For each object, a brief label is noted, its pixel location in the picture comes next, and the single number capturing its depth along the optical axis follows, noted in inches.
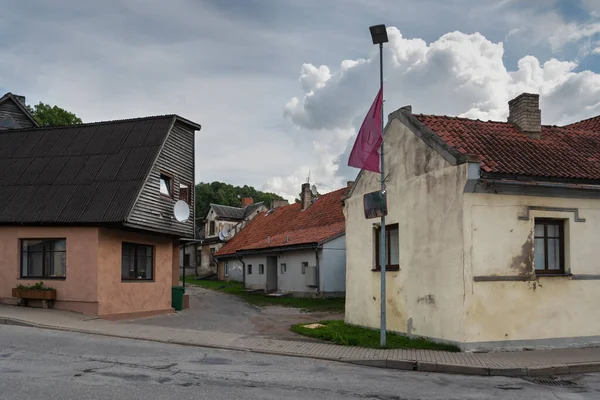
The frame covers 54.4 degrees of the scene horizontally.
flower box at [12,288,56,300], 687.1
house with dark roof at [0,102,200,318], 695.7
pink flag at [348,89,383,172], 514.3
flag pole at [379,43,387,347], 516.4
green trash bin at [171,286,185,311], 884.0
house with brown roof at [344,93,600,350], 496.1
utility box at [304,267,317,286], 1108.5
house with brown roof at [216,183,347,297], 1101.1
